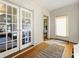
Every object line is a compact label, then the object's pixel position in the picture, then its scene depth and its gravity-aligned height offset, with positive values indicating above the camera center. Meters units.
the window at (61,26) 3.18 +0.21
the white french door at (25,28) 1.82 +0.04
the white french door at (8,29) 1.36 +0.00
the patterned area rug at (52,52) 1.45 -0.84
